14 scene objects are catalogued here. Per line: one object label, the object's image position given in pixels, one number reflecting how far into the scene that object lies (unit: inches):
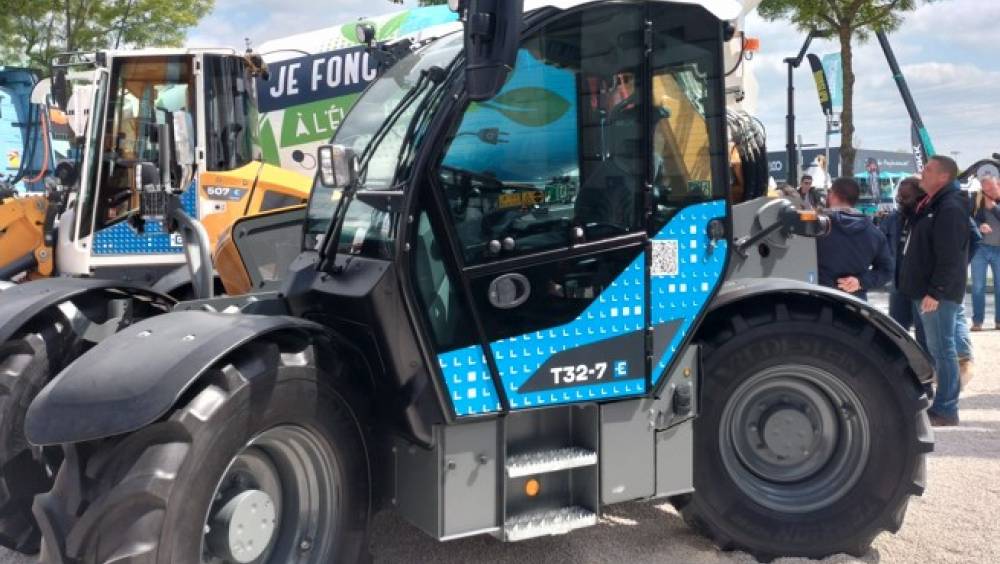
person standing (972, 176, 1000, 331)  414.6
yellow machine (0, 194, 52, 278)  303.4
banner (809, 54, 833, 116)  649.0
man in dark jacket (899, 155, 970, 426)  239.6
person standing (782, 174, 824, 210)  204.3
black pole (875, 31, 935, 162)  737.0
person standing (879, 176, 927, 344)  278.8
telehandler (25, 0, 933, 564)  114.0
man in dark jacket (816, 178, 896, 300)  251.0
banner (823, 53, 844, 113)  658.4
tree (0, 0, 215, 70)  735.1
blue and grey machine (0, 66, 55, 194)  340.8
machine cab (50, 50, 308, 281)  269.6
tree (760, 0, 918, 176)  645.3
